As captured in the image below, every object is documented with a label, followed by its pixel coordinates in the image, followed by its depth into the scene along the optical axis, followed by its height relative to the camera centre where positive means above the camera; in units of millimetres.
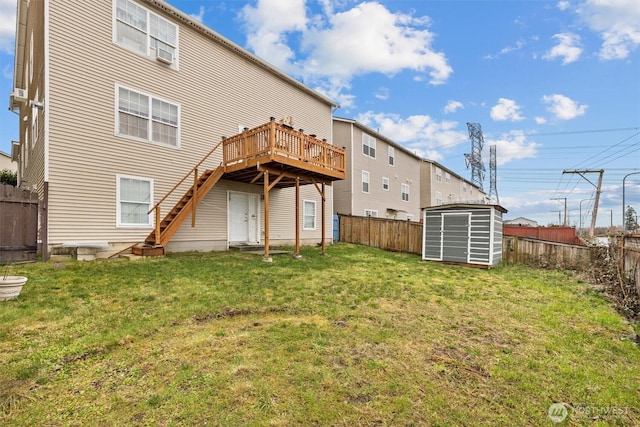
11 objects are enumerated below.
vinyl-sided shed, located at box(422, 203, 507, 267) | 10664 -531
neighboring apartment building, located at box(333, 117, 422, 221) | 18547 +2919
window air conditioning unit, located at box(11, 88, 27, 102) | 9172 +3633
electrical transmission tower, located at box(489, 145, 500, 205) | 42469 +5949
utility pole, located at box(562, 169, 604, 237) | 22084 +1232
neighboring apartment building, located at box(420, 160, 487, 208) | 28125 +3403
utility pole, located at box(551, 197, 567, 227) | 42900 +2655
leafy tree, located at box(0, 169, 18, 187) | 17733 +2188
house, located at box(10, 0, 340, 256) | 7723 +3028
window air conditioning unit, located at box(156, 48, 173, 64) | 9359 +4921
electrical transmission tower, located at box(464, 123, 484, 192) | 38125 +8804
